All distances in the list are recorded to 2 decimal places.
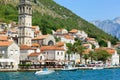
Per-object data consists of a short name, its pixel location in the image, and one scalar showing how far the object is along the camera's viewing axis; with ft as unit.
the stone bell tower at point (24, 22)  347.56
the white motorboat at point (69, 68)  310.16
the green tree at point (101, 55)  424.87
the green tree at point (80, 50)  393.50
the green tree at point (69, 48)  390.42
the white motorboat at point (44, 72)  255.09
